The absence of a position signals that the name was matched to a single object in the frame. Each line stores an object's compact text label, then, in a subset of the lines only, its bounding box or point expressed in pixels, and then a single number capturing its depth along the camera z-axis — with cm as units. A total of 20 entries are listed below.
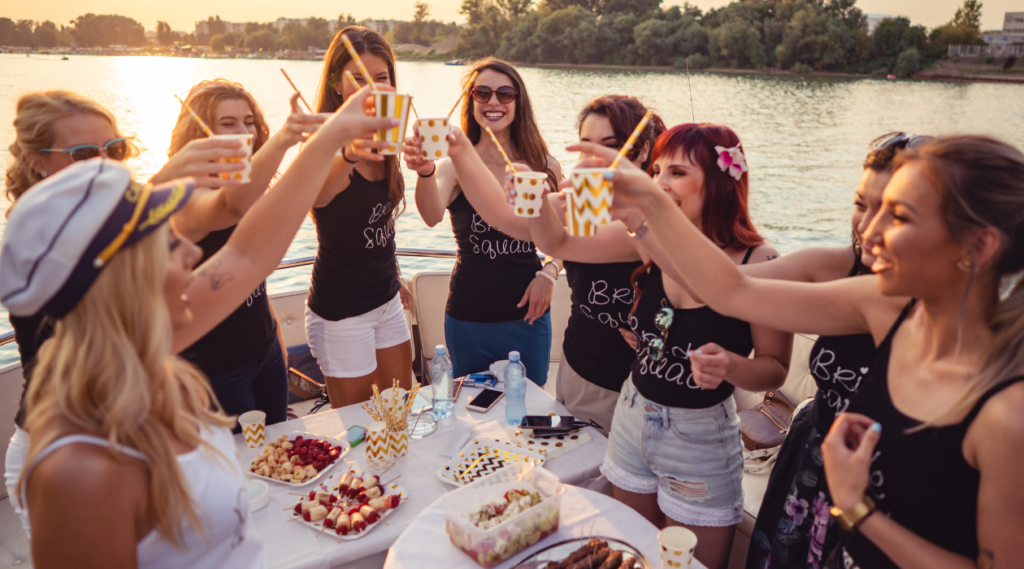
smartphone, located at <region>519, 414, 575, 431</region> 217
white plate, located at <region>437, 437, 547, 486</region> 193
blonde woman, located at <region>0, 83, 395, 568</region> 88
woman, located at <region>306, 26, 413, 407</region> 252
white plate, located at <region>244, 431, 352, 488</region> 190
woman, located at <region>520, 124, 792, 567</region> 174
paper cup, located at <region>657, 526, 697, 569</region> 135
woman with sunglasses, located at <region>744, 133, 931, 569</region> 148
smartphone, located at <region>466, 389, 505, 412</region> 237
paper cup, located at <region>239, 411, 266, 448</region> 207
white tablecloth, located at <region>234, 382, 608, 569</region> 165
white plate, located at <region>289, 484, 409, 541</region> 168
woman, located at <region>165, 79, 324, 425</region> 193
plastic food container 152
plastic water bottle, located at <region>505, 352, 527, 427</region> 229
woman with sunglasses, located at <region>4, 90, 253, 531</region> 151
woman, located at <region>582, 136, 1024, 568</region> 106
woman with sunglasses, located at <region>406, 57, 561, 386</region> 274
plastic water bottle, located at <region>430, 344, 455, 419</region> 234
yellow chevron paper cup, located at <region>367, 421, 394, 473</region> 199
